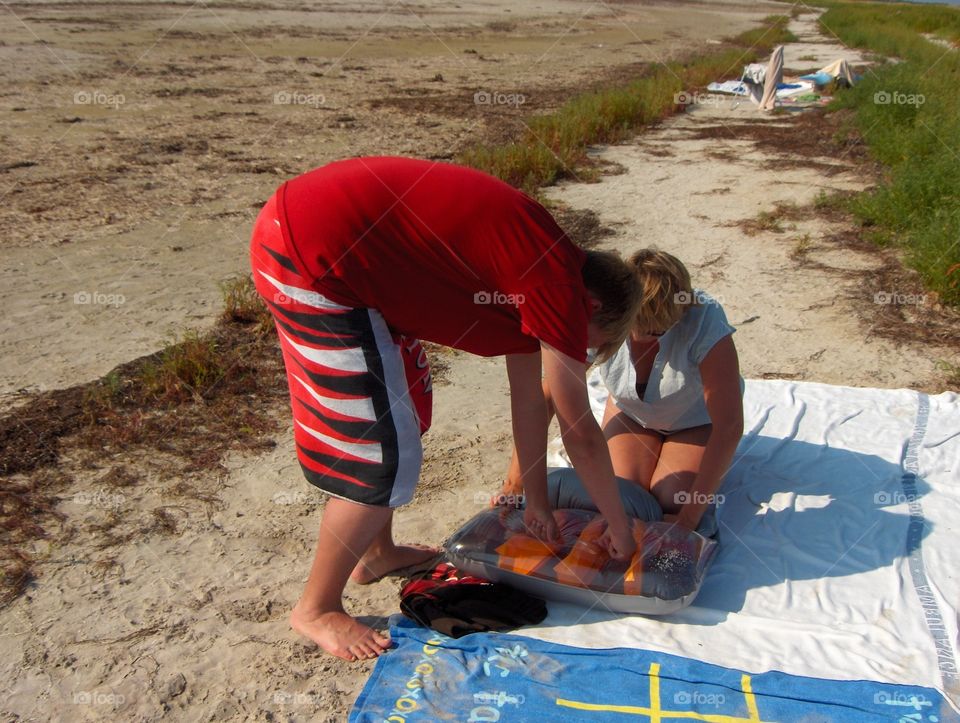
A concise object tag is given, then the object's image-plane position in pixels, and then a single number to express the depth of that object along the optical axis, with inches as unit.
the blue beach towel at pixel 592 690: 92.3
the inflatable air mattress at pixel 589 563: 105.2
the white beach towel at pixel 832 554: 101.9
